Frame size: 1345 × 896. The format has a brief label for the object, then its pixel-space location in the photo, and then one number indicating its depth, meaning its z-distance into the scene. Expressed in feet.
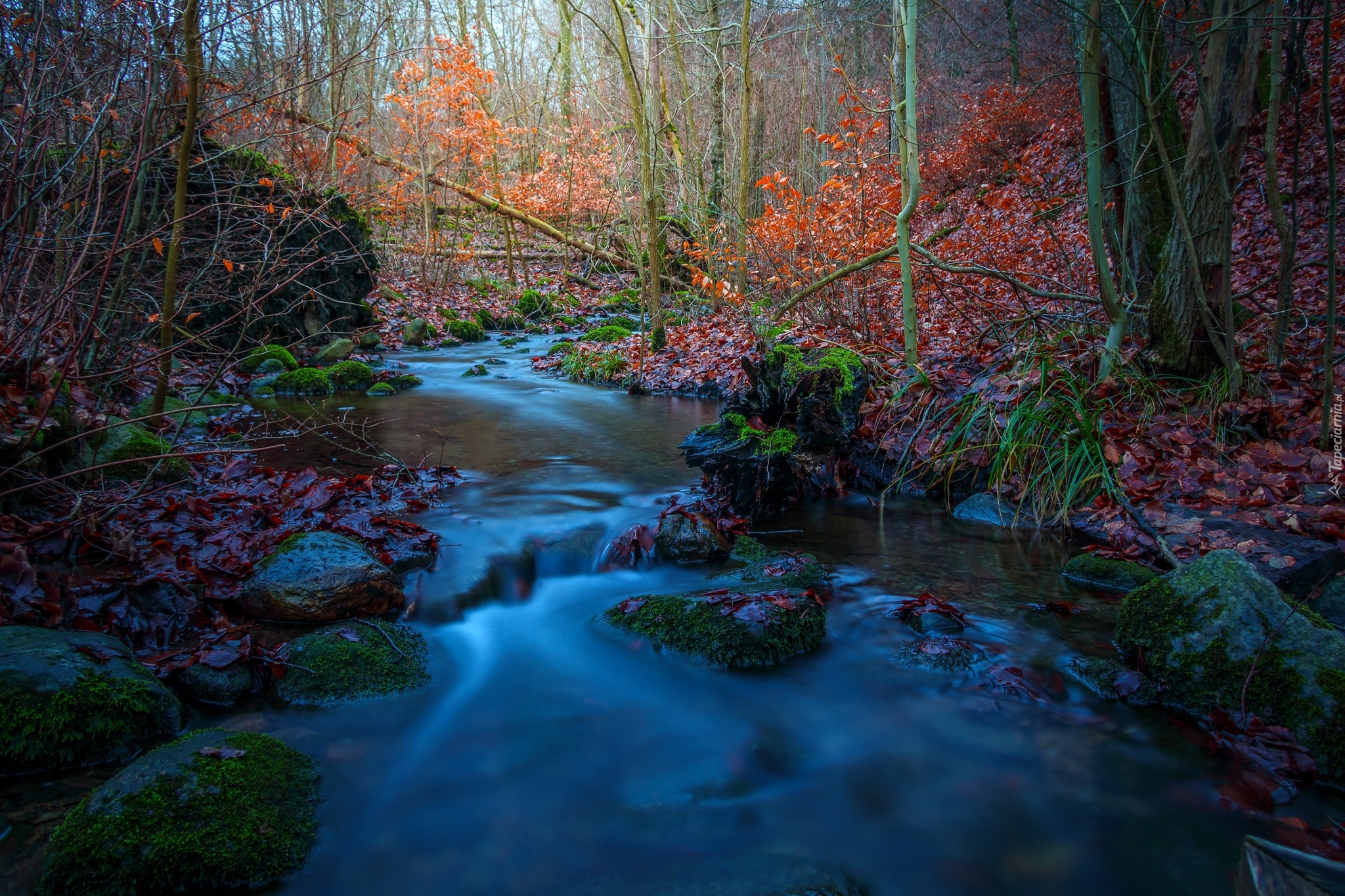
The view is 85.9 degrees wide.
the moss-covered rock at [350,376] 40.42
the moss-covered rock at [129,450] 17.84
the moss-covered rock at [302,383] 38.73
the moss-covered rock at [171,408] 23.24
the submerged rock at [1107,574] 16.01
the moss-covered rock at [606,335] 51.70
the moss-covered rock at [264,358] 40.42
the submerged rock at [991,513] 20.16
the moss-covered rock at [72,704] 9.77
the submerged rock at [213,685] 11.89
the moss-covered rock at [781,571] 16.12
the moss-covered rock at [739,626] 14.07
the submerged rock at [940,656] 13.59
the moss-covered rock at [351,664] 12.40
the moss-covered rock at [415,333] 54.75
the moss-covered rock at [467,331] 57.77
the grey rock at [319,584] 13.92
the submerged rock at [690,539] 18.76
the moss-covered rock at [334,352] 44.11
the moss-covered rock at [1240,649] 10.53
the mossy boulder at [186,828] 8.24
